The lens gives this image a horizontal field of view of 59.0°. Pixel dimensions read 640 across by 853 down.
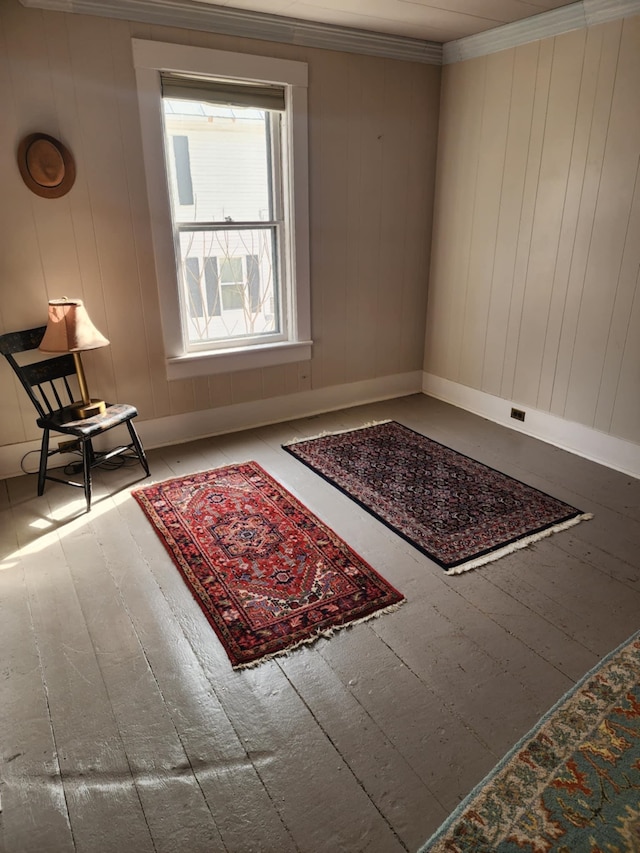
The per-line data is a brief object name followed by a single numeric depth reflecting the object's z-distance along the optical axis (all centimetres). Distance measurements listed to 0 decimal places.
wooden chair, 301
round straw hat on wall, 295
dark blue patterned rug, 272
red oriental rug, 217
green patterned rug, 142
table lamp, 296
